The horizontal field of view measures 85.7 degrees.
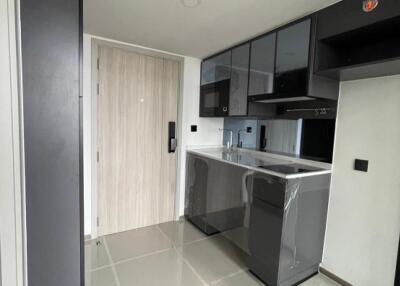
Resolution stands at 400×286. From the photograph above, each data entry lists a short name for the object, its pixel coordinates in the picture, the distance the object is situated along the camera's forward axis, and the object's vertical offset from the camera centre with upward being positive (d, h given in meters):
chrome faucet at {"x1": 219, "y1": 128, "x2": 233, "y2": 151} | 3.16 -0.24
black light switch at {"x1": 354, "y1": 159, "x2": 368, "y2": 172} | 1.73 -0.27
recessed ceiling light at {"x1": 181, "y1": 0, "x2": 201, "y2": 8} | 1.59 +0.90
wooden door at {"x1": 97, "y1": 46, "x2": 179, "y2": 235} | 2.49 -0.20
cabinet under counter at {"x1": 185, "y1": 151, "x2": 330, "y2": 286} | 1.72 -0.81
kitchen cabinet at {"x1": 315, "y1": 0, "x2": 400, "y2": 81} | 1.34 +0.68
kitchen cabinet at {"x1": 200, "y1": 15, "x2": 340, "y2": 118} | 1.71 +0.51
